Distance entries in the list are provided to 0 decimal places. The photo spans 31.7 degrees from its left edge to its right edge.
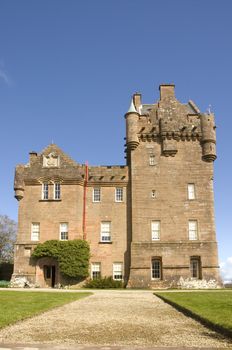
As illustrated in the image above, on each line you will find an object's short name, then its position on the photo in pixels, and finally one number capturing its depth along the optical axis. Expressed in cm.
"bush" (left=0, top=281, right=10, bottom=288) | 3573
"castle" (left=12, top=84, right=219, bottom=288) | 3647
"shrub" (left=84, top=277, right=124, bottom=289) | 3524
